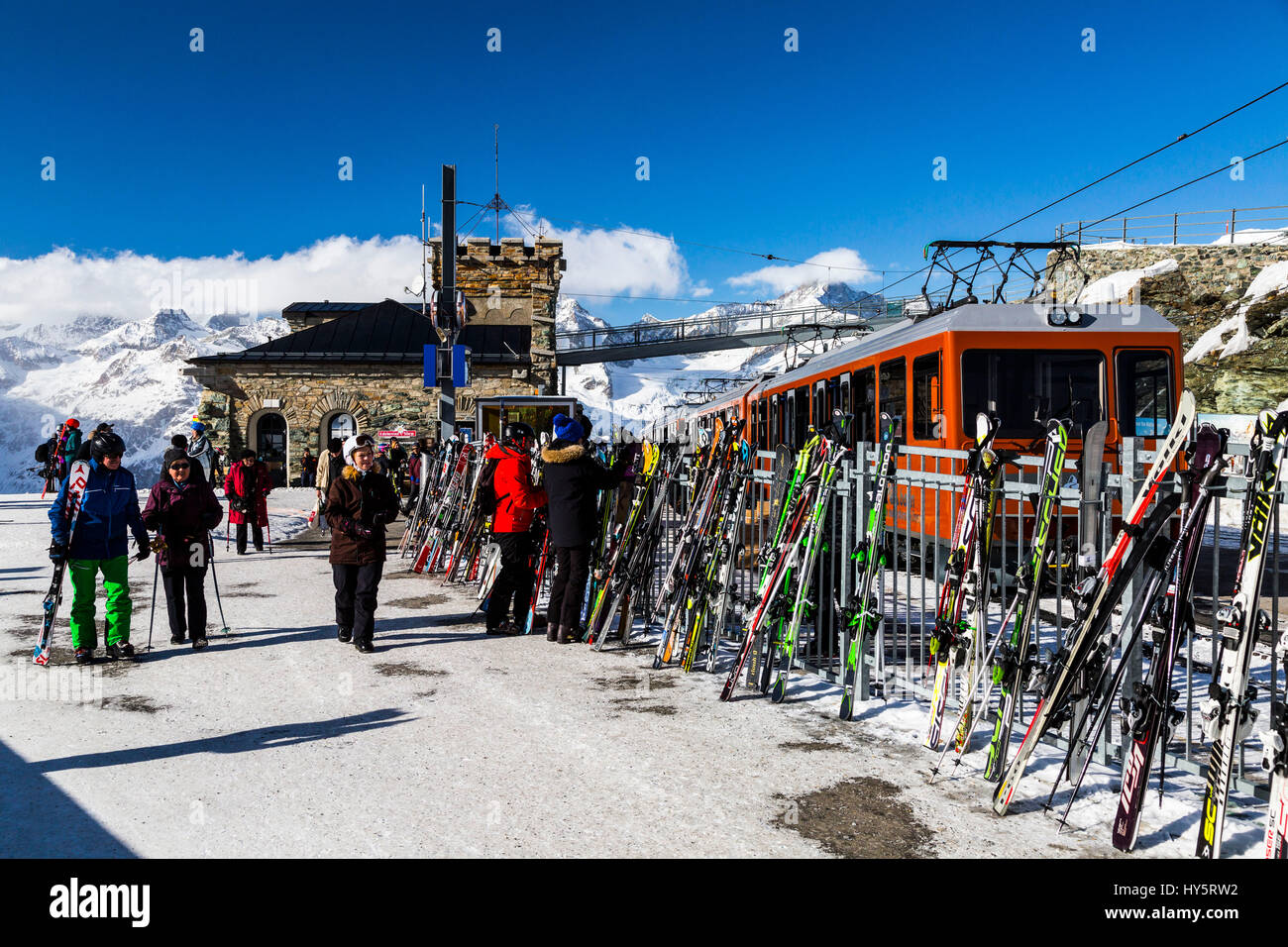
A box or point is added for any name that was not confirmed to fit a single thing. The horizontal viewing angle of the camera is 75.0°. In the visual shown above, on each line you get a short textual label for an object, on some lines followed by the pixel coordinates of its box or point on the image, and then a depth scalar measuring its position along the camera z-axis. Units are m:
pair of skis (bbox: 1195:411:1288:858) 3.03
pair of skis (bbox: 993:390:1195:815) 3.44
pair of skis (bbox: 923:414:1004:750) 4.40
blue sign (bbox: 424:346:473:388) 18.53
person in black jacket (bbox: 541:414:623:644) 6.91
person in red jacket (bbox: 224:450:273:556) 12.42
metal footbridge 42.06
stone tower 39.25
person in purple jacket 6.88
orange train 8.89
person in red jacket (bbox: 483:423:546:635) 7.41
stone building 30.83
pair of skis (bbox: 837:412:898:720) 5.07
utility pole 18.55
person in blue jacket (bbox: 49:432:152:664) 6.12
